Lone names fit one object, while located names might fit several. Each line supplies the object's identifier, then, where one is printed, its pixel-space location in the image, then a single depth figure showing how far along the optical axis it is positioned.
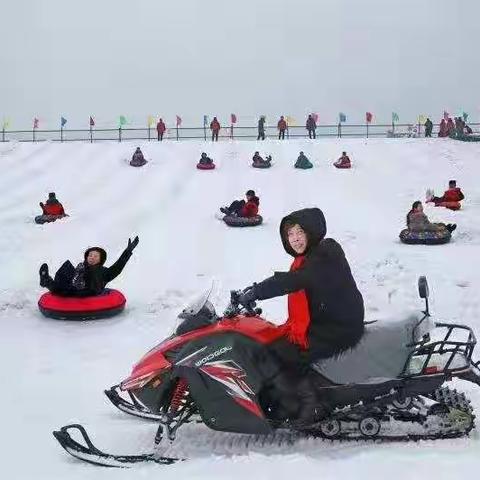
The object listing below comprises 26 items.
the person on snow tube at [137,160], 27.19
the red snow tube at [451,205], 17.47
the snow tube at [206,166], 26.08
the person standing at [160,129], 34.78
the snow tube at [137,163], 27.17
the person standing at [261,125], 34.12
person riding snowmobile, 4.00
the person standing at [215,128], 34.25
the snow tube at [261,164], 26.33
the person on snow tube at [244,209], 16.01
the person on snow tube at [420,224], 13.05
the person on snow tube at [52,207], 16.92
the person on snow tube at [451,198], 17.47
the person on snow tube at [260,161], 26.34
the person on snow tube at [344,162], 25.98
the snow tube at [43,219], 16.67
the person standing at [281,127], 33.91
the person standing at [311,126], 34.84
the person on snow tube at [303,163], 26.05
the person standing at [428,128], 34.75
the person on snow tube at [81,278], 8.14
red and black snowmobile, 4.00
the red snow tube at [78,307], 7.94
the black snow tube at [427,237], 12.90
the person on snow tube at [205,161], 26.17
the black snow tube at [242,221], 15.89
